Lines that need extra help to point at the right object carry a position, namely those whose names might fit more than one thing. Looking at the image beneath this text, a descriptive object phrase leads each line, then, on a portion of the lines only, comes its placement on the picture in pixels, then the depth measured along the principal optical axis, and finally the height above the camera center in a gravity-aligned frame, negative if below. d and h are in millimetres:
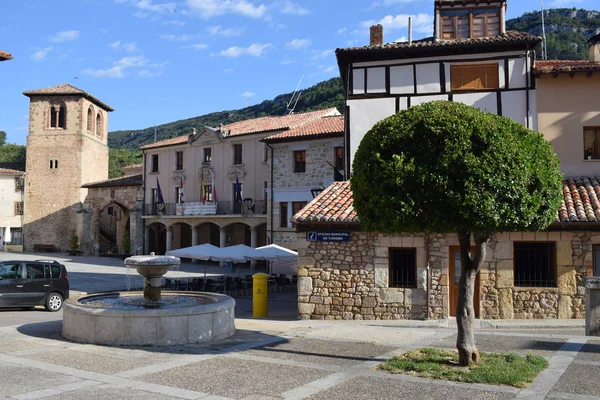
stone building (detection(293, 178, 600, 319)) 13938 -1009
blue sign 14719 -127
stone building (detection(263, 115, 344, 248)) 28703 +3498
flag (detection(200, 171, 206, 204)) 38375 +2691
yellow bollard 15766 -1859
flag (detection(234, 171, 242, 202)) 35284 +2581
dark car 15430 -1507
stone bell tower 47844 +5880
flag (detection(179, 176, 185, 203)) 39031 +2581
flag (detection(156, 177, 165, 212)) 39788 +2236
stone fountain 10586 -1778
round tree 8289 +807
